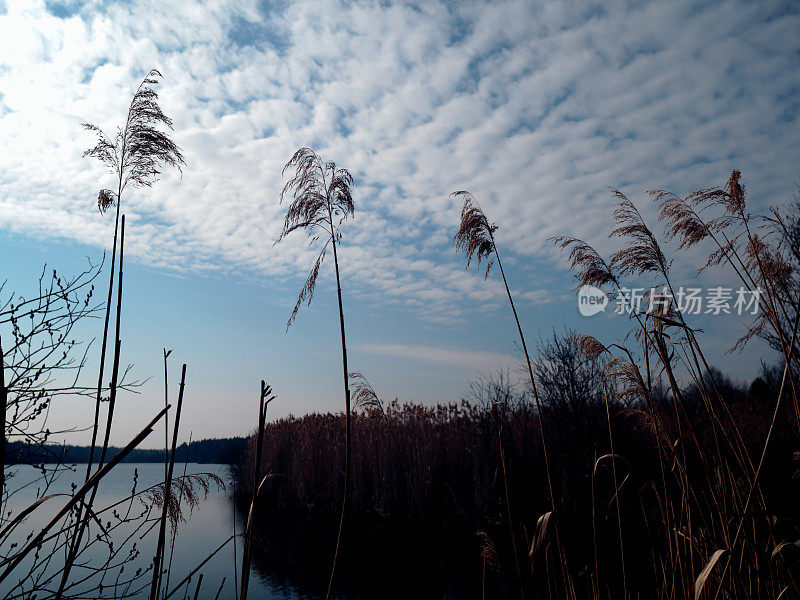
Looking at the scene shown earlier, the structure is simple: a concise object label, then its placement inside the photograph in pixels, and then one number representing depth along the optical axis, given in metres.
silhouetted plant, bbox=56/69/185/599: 3.42
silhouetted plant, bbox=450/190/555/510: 3.91
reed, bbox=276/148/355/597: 3.23
